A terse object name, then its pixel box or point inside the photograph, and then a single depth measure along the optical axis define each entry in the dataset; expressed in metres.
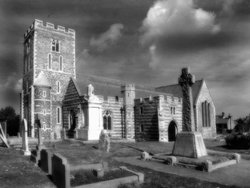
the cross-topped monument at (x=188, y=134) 12.62
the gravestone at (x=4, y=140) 17.23
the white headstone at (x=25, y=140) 14.29
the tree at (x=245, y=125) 36.78
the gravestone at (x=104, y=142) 16.09
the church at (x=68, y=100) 31.17
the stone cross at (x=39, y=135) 12.53
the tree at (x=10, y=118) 55.14
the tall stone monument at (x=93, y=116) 20.61
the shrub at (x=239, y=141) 21.61
